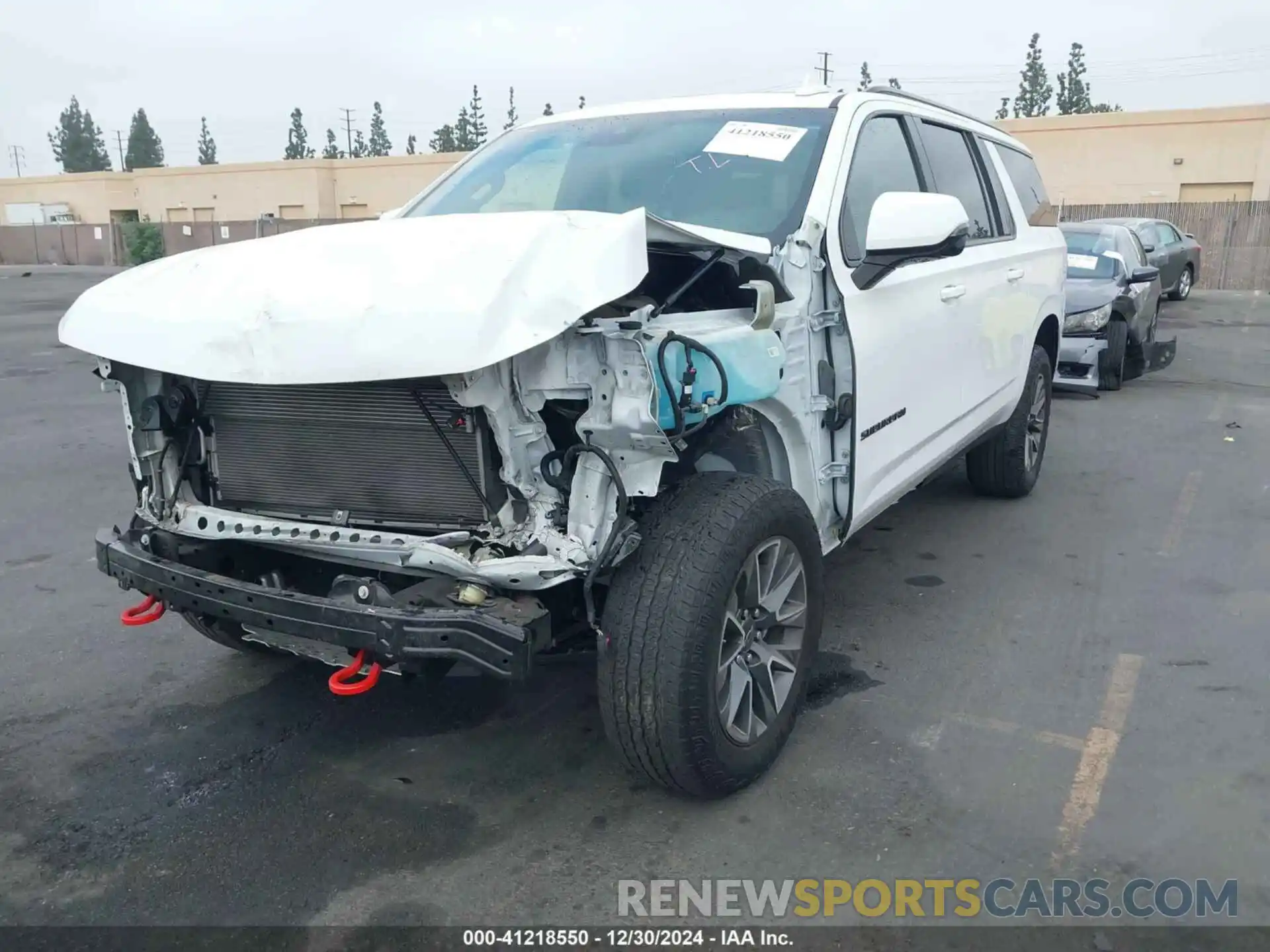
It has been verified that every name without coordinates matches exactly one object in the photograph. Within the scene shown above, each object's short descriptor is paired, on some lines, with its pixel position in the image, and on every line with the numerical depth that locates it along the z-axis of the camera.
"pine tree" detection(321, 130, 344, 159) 101.44
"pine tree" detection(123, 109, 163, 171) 103.00
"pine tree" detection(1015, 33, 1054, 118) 70.50
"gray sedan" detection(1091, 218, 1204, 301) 18.72
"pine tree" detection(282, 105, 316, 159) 103.81
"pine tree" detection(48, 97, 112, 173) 105.00
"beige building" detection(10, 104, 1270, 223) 34.28
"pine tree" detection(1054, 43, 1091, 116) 71.62
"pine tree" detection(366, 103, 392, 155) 104.38
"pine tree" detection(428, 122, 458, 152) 90.31
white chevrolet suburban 2.60
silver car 10.25
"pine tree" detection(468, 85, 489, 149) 87.50
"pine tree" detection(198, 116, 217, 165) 112.00
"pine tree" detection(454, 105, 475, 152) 88.06
